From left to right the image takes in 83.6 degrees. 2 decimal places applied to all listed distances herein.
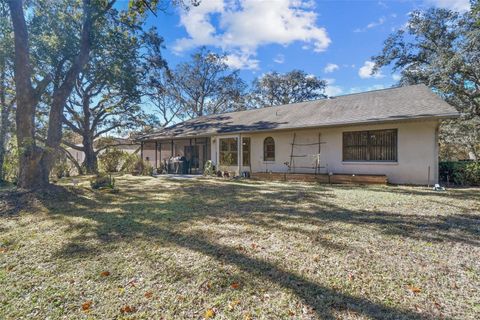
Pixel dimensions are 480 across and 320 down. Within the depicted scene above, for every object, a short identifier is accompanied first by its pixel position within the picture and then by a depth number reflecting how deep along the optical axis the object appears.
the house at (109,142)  25.25
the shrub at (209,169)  15.63
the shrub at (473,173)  10.35
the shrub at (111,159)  20.00
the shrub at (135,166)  17.14
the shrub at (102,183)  9.87
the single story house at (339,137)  10.48
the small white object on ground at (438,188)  9.37
